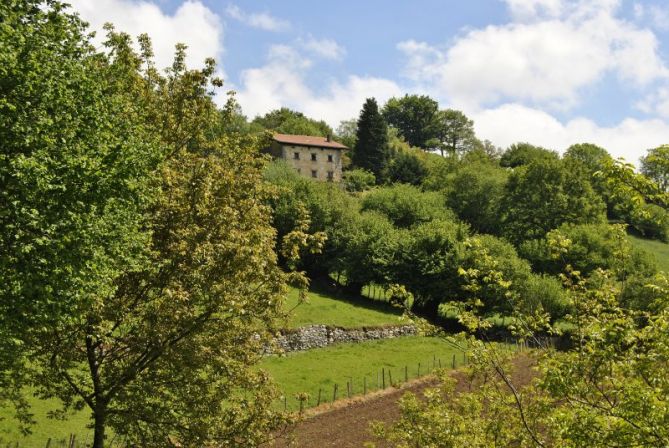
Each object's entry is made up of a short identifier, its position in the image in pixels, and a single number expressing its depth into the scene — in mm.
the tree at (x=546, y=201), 82625
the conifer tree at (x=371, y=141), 115312
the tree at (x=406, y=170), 116000
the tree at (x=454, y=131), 165375
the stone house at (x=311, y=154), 104562
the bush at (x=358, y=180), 105562
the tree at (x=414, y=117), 168750
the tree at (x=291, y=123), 134250
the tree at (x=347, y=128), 164662
